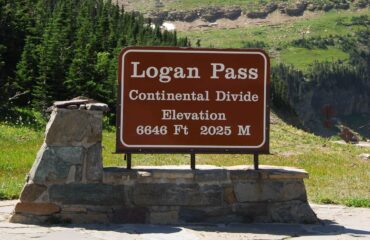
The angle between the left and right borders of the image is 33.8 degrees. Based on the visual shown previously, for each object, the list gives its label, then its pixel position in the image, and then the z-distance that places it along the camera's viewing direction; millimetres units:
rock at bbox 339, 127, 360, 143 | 95531
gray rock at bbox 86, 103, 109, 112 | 9531
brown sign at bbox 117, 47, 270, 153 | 9867
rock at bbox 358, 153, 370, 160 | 31109
